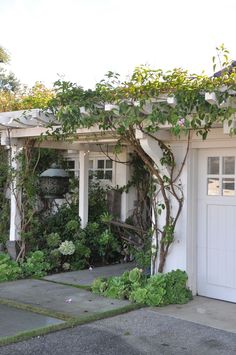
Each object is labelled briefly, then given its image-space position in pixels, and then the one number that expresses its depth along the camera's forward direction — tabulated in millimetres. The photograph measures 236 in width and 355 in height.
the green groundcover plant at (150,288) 6191
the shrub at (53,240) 8617
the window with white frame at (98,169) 10445
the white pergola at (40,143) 6985
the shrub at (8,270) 7641
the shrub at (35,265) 7984
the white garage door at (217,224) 6441
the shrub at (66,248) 8461
